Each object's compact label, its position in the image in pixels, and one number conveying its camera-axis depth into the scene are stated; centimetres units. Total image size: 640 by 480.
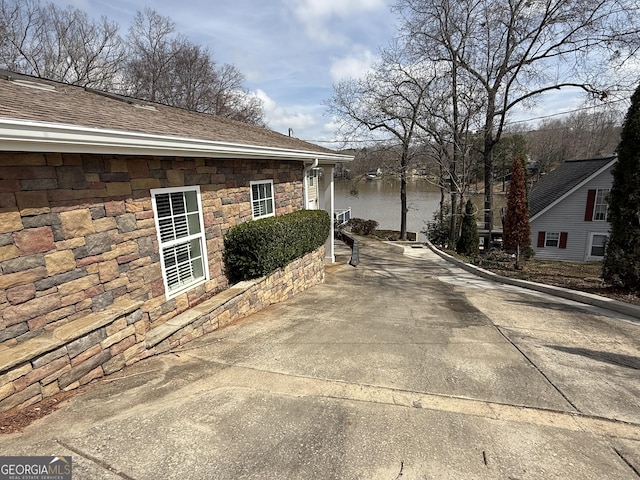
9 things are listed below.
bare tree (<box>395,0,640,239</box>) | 1465
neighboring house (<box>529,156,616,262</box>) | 1720
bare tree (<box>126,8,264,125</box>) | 2184
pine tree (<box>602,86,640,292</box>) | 679
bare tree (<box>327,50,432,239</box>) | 1884
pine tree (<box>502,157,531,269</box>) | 1477
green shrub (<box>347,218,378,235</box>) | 2375
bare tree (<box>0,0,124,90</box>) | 1659
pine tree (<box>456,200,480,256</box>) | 1811
